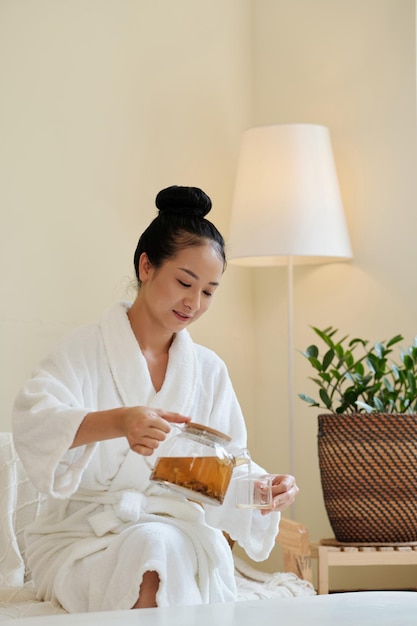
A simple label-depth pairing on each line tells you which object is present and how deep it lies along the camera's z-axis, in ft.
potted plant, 7.97
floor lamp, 9.43
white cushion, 6.93
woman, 5.48
